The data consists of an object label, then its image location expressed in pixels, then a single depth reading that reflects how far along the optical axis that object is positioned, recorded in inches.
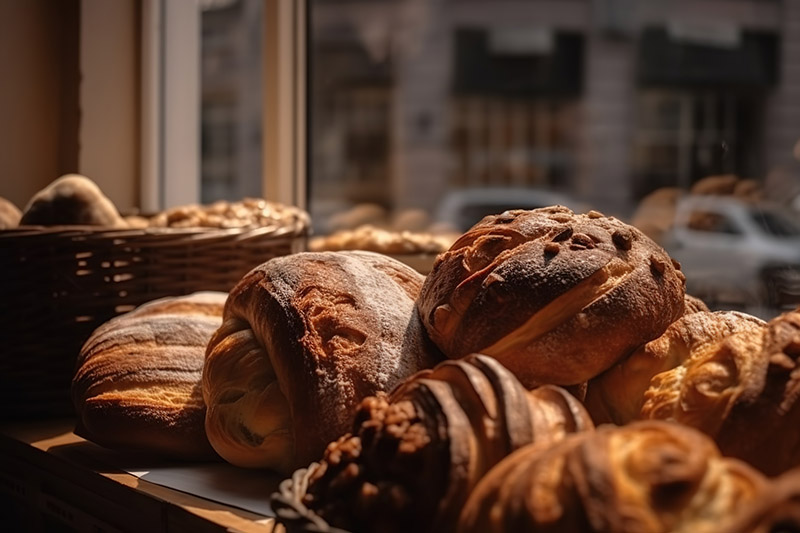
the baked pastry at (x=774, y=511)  23.8
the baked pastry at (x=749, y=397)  32.7
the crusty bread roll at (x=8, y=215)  73.2
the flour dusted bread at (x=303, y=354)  44.6
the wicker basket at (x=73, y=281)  66.4
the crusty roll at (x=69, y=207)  71.3
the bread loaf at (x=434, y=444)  31.4
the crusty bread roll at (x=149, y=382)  53.1
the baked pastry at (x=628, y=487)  25.4
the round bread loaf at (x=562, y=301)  40.7
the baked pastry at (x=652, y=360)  40.7
